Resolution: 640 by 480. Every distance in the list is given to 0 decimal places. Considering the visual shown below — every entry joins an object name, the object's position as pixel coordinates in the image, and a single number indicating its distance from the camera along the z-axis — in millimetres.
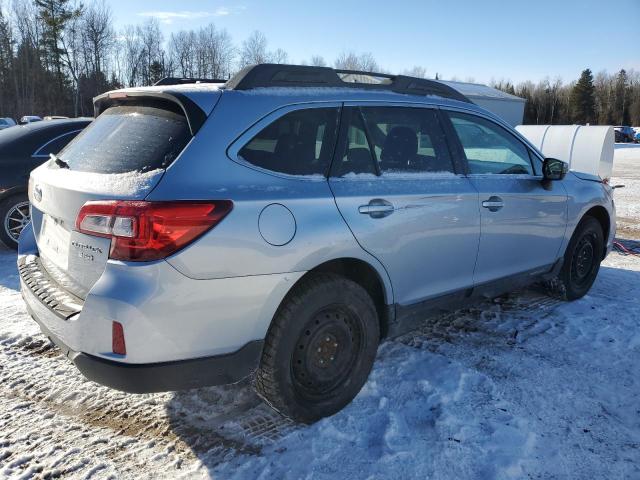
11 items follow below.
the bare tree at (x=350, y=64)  62297
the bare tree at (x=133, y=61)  62688
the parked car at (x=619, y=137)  53000
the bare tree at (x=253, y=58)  56250
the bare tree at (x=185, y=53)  64625
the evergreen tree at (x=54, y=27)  55375
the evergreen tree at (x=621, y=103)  76338
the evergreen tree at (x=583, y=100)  75188
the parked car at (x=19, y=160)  6344
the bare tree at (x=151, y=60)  61438
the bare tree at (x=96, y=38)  58312
